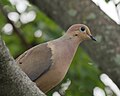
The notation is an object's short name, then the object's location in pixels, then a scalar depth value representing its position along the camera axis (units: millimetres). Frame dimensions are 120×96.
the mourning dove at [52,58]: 7031
